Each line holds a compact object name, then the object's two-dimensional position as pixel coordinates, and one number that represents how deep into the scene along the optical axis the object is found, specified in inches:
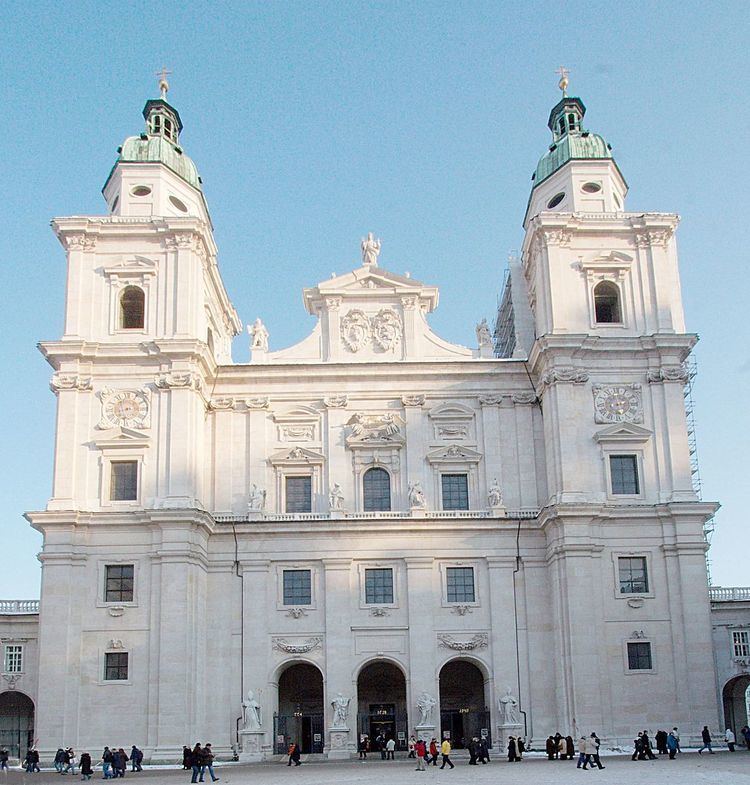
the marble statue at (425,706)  1793.8
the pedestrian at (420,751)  1485.0
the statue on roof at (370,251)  2078.0
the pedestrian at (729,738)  1729.7
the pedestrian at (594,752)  1402.6
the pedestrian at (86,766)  1499.8
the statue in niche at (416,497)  1913.1
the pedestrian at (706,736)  1686.8
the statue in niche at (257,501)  1914.4
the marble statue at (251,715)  1780.3
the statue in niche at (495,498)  1920.5
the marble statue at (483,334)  2058.3
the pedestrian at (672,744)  1590.8
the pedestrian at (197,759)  1364.4
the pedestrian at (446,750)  1508.4
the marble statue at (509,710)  1795.0
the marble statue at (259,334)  2048.5
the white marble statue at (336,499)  1913.1
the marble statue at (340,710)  1792.6
